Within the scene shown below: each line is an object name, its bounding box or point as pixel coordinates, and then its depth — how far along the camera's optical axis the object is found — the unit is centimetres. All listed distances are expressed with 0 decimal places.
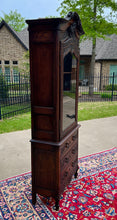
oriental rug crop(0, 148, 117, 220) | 268
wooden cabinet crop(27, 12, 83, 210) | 221
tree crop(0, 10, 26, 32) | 3571
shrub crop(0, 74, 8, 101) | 762
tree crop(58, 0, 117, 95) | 1268
